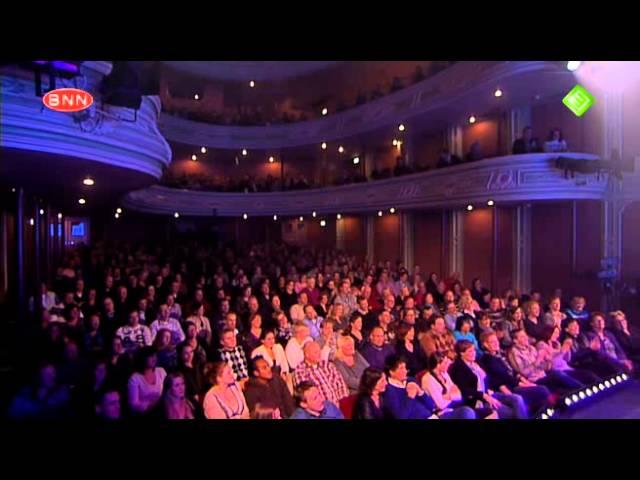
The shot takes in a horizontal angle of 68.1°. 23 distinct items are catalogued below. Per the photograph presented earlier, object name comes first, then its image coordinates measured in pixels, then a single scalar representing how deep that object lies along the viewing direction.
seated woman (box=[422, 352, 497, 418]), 4.58
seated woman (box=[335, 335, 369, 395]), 5.00
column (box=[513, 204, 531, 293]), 12.05
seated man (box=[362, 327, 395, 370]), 5.27
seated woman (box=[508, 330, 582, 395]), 5.58
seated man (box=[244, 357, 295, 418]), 4.25
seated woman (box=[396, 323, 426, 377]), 5.48
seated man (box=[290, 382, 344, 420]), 4.05
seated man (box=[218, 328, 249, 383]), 4.97
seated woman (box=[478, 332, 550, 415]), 5.17
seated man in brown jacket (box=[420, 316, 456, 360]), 5.57
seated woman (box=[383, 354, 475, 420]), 4.20
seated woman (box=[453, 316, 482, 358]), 6.12
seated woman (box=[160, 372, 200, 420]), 4.11
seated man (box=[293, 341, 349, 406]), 4.63
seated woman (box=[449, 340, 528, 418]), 4.80
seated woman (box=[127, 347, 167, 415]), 4.22
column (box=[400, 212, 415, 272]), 15.48
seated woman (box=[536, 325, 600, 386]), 5.82
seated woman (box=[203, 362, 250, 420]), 4.00
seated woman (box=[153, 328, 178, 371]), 4.87
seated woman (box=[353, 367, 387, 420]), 4.07
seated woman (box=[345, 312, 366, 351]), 5.93
